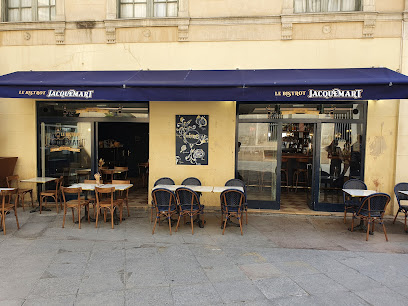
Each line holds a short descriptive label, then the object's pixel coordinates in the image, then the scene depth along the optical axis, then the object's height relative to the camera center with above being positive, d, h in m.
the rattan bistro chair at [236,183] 6.98 -0.94
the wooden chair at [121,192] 7.18 -1.56
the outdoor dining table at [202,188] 6.38 -1.00
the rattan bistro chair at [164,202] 6.01 -1.22
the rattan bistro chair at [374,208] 5.83 -1.24
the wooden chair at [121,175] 12.15 -1.44
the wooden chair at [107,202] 6.20 -1.33
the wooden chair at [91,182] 6.83 -1.17
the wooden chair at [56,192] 7.34 -1.29
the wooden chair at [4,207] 5.88 -1.35
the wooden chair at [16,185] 7.57 -1.24
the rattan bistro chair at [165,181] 7.15 -0.94
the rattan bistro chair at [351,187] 6.89 -1.00
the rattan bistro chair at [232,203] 6.07 -1.24
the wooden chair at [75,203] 6.29 -1.35
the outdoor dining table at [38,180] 7.46 -1.01
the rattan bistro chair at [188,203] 6.05 -1.23
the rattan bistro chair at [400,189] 6.75 -1.03
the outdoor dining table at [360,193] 6.08 -1.01
